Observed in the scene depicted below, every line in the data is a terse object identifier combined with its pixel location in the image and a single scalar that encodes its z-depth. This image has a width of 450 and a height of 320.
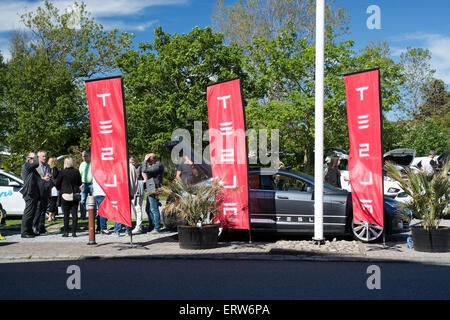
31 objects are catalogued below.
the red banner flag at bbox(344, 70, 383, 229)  10.04
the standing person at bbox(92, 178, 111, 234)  12.96
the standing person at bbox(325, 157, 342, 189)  13.54
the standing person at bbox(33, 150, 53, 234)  12.95
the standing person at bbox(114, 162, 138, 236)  12.75
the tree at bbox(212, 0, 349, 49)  41.38
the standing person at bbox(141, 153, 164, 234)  13.05
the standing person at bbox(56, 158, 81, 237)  12.52
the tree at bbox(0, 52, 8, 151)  36.16
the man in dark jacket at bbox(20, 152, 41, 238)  12.54
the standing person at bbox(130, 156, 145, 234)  13.31
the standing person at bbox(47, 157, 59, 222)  13.65
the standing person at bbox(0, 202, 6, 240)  15.77
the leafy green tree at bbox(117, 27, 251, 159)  39.34
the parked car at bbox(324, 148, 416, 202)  16.86
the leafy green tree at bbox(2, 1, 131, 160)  38.97
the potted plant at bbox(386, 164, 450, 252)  9.88
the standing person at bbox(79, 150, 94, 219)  13.64
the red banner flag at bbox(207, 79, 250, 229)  10.80
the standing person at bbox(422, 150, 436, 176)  19.19
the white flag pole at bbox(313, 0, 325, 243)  10.27
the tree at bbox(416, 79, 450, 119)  67.33
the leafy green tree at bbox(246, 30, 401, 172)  28.47
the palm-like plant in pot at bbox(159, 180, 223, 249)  10.55
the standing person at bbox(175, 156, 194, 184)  12.68
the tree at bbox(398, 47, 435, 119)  50.78
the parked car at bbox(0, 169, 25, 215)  16.98
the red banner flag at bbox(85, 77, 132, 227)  10.69
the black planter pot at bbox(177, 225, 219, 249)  10.54
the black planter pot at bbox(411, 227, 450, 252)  9.83
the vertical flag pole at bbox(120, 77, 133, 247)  10.53
